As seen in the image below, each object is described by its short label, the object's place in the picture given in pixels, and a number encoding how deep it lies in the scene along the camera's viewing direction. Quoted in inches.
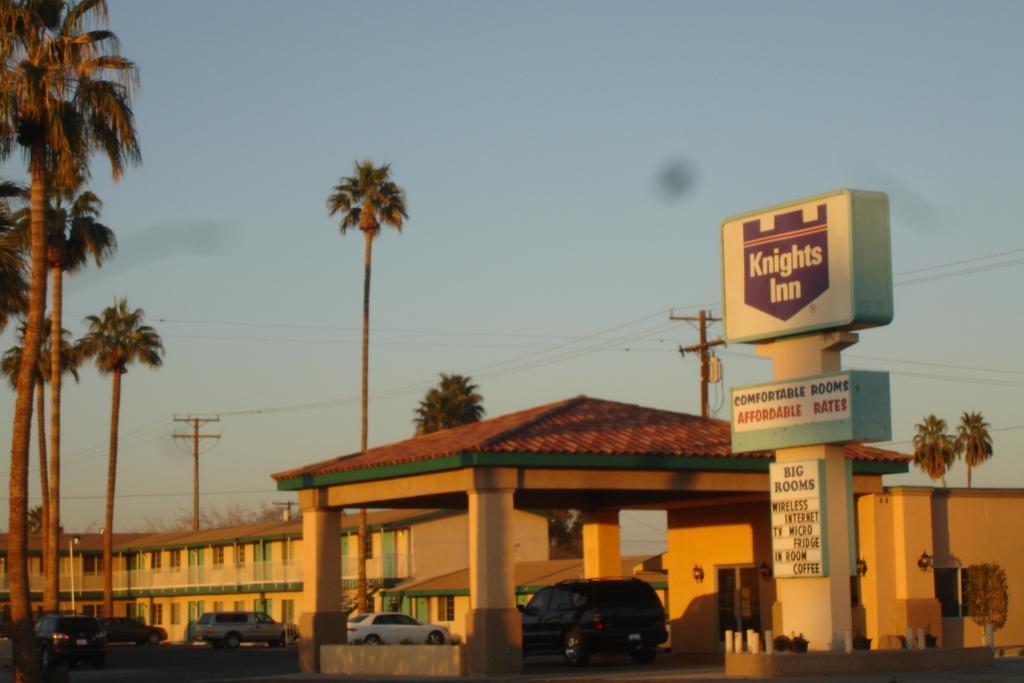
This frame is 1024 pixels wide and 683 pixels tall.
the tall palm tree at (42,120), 1072.8
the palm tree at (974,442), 3390.7
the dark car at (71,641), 1731.1
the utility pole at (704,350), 2336.4
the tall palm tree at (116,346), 2760.8
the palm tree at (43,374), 2346.3
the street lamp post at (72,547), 3164.4
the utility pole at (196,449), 4325.3
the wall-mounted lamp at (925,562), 1273.4
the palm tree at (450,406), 3171.8
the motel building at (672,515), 1117.7
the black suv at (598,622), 1282.0
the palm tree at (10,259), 1289.4
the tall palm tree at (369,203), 2406.5
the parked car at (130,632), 2699.3
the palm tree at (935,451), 3395.7
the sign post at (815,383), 955.3
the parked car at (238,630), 2496.3
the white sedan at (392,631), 1990.8
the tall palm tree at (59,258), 2041.1
